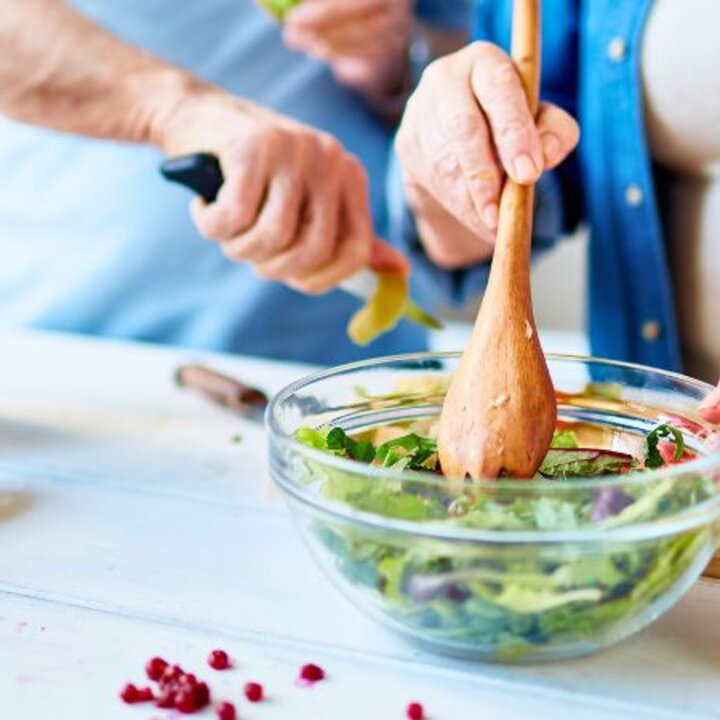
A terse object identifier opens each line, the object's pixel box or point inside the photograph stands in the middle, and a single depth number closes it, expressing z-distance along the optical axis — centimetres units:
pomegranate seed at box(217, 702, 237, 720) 85
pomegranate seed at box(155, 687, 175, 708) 86
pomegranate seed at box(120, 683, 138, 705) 86
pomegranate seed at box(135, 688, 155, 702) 86
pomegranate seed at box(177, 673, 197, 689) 86
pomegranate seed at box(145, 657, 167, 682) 88
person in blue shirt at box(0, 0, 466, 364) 156
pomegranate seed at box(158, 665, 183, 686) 87
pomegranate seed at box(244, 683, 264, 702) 86
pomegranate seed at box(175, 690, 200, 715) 85
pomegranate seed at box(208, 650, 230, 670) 89
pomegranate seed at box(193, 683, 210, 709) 86
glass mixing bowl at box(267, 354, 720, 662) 84
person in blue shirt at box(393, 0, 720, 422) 112
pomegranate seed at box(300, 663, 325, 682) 88
